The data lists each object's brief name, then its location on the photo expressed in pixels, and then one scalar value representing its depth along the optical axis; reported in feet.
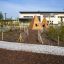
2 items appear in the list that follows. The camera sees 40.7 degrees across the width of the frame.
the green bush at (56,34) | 26.32
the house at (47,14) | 102.72
